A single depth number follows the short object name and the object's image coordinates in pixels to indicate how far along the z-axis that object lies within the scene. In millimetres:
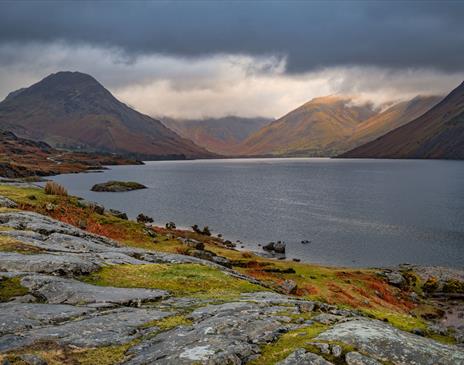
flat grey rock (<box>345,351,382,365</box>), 11625
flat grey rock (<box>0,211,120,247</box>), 31542
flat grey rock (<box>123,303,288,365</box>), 12148
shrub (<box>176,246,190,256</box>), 50809
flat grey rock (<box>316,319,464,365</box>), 12016
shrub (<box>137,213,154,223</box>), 100875
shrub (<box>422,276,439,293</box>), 58844
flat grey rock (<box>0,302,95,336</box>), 14562
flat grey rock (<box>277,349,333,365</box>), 11609
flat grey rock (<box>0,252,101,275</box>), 21641
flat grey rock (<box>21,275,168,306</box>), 18531
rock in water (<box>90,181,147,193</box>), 173125
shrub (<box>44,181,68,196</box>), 62438
